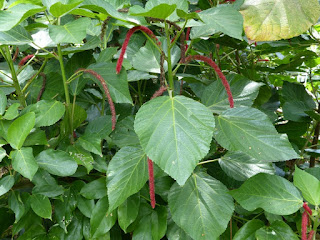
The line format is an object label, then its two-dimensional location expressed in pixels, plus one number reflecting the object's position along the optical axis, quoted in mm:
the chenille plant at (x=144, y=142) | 537
